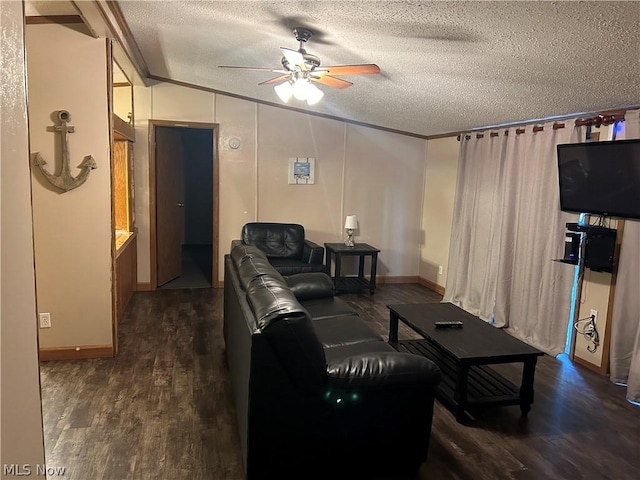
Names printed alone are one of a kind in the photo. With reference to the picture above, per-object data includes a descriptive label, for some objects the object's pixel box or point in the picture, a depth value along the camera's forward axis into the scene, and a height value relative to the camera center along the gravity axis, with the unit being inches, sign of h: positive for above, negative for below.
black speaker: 146.5 -16.1
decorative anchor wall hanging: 130.3 +3.0
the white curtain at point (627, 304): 130.2 -30.6
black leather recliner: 215.2 -28.3
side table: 225.9 -37.6
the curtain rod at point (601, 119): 134.5 +23.7
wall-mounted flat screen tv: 123.3 +5.9
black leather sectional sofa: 79.6 -39.2
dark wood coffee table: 112.0 -39.9
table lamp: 232.7 -19.2
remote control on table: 130.1 -37.3
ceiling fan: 114.7 +29.9
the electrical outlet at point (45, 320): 137.9 -43.2
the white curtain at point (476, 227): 189.0 -15.0
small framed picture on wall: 237.8 +7.9
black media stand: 137.6 -14.4
